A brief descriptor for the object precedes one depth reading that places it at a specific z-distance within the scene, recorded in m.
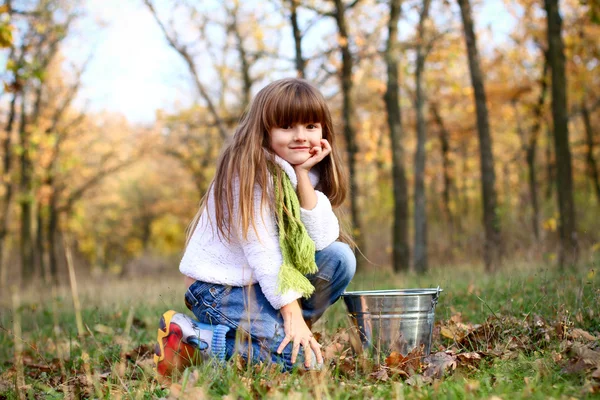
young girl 2.87
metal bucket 2.85
